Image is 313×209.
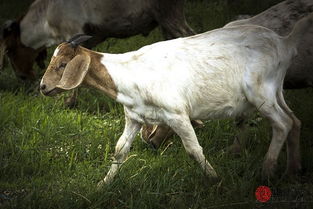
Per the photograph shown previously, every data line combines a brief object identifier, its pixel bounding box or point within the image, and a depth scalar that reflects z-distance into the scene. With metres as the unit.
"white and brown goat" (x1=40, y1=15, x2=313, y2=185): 9.91
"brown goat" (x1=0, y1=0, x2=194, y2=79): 15.12
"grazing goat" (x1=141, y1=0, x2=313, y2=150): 11.38
